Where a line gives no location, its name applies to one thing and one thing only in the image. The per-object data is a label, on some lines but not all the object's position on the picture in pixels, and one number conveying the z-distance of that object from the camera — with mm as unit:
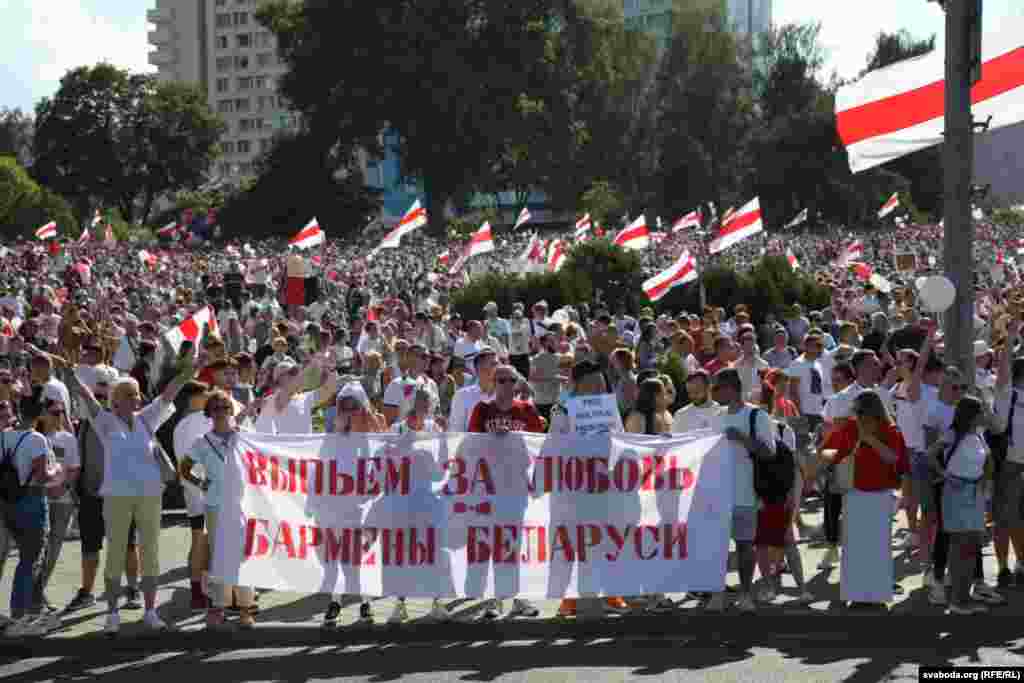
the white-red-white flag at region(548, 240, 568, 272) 31797
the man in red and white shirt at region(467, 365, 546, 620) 11234
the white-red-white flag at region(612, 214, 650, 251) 32219
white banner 10758
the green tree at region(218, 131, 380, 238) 77375
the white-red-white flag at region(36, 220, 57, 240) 42031
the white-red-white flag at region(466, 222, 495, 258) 32438
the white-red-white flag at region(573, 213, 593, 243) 42088
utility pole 12320
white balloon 12180
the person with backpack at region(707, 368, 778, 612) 10875
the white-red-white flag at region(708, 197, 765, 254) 27891
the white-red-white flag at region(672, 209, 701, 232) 40812
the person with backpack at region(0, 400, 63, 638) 10711
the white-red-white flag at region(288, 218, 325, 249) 32062
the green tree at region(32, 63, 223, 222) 109125
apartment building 162875
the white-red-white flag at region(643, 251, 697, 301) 23969
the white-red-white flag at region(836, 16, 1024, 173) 13586
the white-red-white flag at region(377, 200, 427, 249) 31514
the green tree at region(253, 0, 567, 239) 73750
